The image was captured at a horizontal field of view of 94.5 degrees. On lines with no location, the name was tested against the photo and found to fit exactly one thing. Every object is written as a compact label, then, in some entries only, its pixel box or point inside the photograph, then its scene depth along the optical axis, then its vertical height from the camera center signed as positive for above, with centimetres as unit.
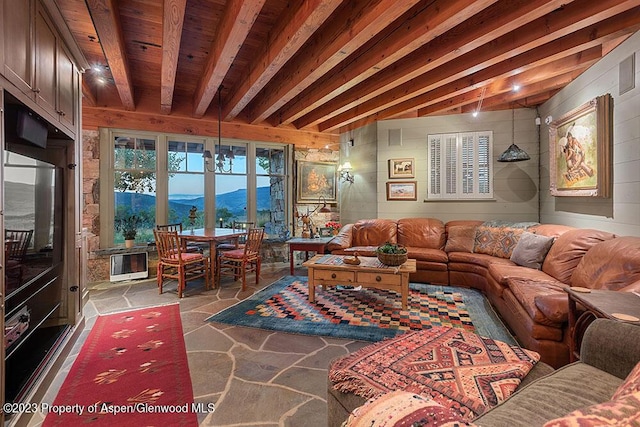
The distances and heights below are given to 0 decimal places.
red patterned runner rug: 168 -114
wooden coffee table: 325 -69
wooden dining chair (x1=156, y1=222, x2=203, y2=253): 438 -51
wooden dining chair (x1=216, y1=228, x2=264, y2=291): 411 -61
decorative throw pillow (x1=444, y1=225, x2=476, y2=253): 449 -39
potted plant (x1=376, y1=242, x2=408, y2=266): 332 -47
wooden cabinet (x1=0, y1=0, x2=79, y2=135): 150 +95
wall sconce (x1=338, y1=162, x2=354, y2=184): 582 +83
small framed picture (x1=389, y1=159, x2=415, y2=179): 539 +83
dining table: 390 -30
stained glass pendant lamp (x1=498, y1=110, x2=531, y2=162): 415 +83
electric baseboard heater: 441 -81
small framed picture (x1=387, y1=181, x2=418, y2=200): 539 +43
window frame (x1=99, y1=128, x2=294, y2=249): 454 +64
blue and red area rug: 282 -108
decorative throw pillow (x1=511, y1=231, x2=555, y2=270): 337 -43
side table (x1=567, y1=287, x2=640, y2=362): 147 -50
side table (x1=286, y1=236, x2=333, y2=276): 475 -51
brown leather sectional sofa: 214 -55
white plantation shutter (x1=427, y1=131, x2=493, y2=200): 496 +83
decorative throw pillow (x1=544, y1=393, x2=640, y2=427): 56 -40
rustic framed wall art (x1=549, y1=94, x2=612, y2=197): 299 +72
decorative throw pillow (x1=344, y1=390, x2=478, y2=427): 69 -50
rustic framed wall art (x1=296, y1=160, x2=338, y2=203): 596 +66
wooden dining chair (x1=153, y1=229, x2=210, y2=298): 378 -59
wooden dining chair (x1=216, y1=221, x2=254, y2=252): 473 -48
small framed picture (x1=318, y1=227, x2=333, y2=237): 580 -35
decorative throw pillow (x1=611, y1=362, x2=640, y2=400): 78 -47
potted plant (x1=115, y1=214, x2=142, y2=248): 459 -20
